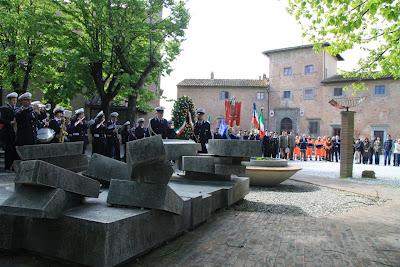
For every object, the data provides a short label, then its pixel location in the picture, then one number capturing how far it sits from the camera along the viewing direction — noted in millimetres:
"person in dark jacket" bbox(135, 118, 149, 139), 15430
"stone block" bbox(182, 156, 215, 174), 7336
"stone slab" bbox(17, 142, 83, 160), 4348
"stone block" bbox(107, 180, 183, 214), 3963
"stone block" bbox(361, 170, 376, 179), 14992
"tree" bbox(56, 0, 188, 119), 19812
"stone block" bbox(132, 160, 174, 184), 3902
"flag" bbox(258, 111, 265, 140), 19166
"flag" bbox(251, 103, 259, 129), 19250
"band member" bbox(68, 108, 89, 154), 12164
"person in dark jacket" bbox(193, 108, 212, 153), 13047
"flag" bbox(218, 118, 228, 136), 20816
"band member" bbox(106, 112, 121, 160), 13993
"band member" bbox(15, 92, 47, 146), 9132
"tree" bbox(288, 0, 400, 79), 10195
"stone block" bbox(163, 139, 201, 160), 7028
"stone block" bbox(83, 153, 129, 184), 5164
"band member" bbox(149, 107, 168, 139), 12305
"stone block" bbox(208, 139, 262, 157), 6949
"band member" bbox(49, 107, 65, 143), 10721
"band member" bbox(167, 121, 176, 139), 13632
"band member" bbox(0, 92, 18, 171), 9477
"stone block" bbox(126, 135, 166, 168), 3721
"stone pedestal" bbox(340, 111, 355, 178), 14992
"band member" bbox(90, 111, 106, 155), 13281
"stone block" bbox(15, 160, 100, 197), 3299
